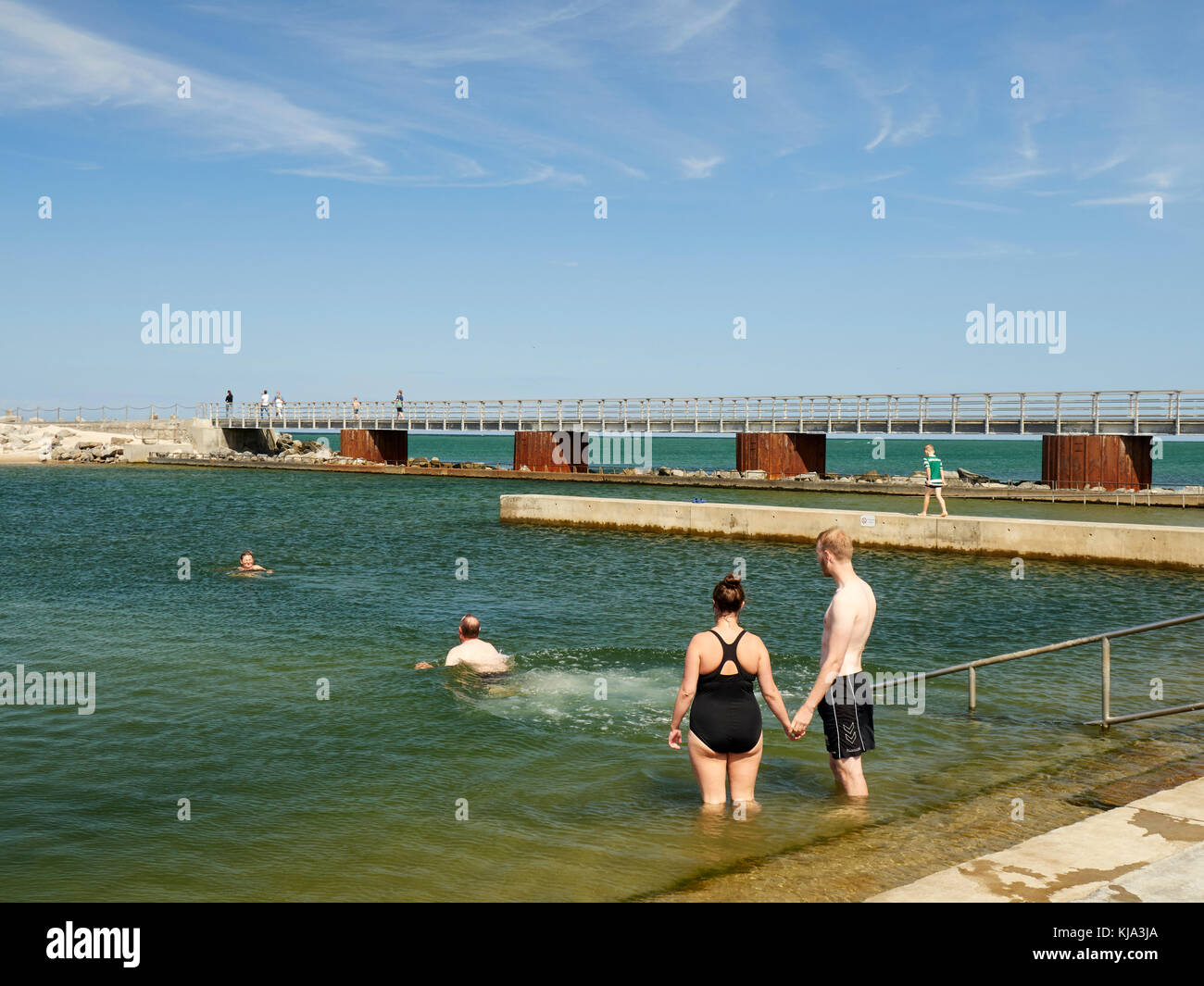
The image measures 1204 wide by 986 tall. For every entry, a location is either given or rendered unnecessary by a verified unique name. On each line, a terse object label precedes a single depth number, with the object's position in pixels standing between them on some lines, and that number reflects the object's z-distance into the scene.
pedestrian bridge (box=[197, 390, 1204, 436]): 37.56
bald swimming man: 11.36
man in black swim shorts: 6.10
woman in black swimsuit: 6.00
